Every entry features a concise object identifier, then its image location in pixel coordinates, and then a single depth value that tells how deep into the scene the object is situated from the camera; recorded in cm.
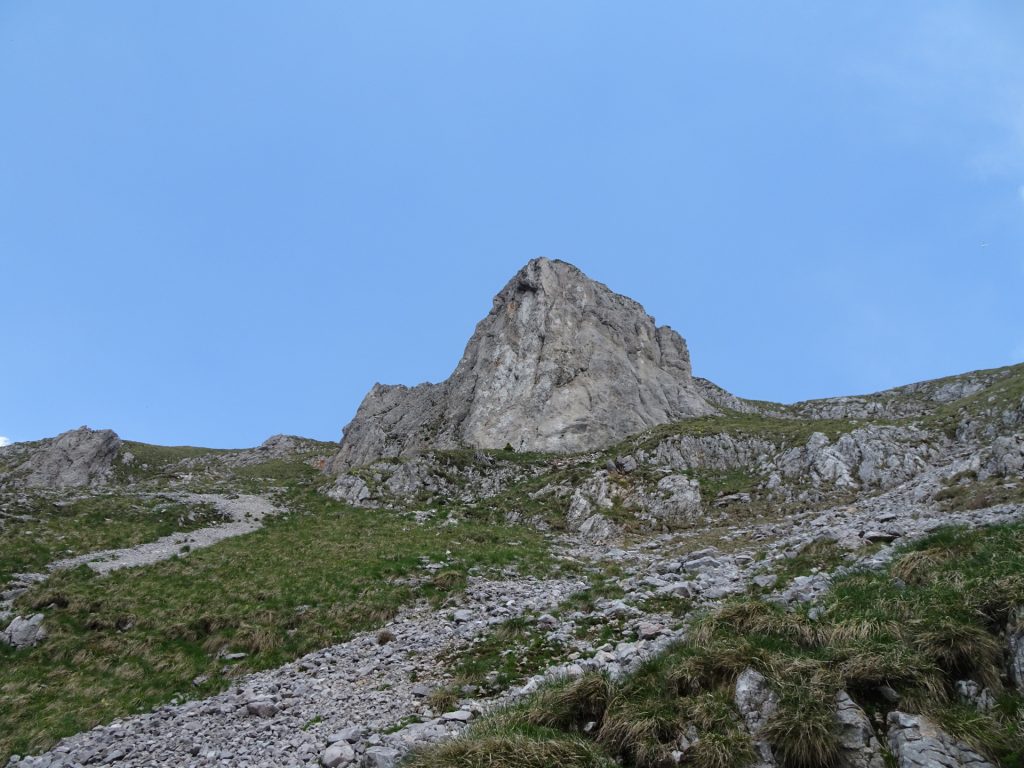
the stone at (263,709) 1396
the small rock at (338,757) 1095
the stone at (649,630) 1418
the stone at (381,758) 1005
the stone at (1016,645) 809
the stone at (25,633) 1862
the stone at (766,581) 1659
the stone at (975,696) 794
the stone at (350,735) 1174
